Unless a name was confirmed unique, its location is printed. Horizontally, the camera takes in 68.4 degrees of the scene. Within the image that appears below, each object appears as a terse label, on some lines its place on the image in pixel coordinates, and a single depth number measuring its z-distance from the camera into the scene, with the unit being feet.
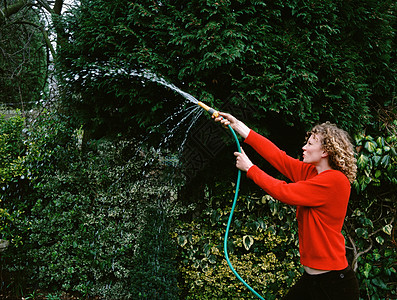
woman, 6.19
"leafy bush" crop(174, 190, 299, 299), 11.71
